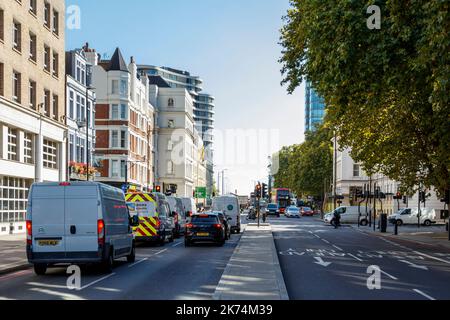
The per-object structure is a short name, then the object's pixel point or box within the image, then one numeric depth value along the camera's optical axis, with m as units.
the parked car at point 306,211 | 112.59
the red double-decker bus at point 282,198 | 118.75
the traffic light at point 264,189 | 51.42
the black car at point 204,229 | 31.30
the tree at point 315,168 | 118.25
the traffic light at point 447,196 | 38.47
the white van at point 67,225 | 17.77
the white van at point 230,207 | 45.53
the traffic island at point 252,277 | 13.19
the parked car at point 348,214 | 72.69
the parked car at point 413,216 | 69.50
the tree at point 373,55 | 19.77
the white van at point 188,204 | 47.75
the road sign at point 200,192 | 115.31
